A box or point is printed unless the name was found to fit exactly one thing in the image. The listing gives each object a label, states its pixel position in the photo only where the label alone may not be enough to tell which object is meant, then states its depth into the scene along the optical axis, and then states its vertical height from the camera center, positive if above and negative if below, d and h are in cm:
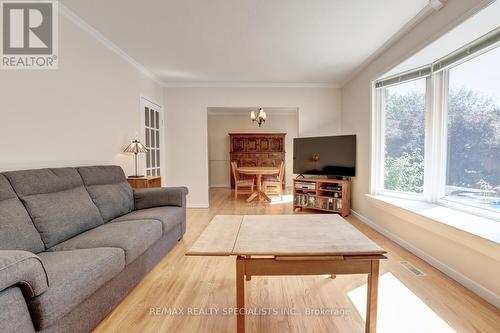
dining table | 540 -38
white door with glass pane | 401 +43
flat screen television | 407 +6
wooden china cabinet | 765 +31
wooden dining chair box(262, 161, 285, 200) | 563 -63
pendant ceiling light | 497 +90
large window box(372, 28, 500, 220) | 211 +31
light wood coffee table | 135 -53
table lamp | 314 +14
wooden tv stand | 409 -63
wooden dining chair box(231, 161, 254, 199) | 575 -54
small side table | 316 -31
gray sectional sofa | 107 -58
